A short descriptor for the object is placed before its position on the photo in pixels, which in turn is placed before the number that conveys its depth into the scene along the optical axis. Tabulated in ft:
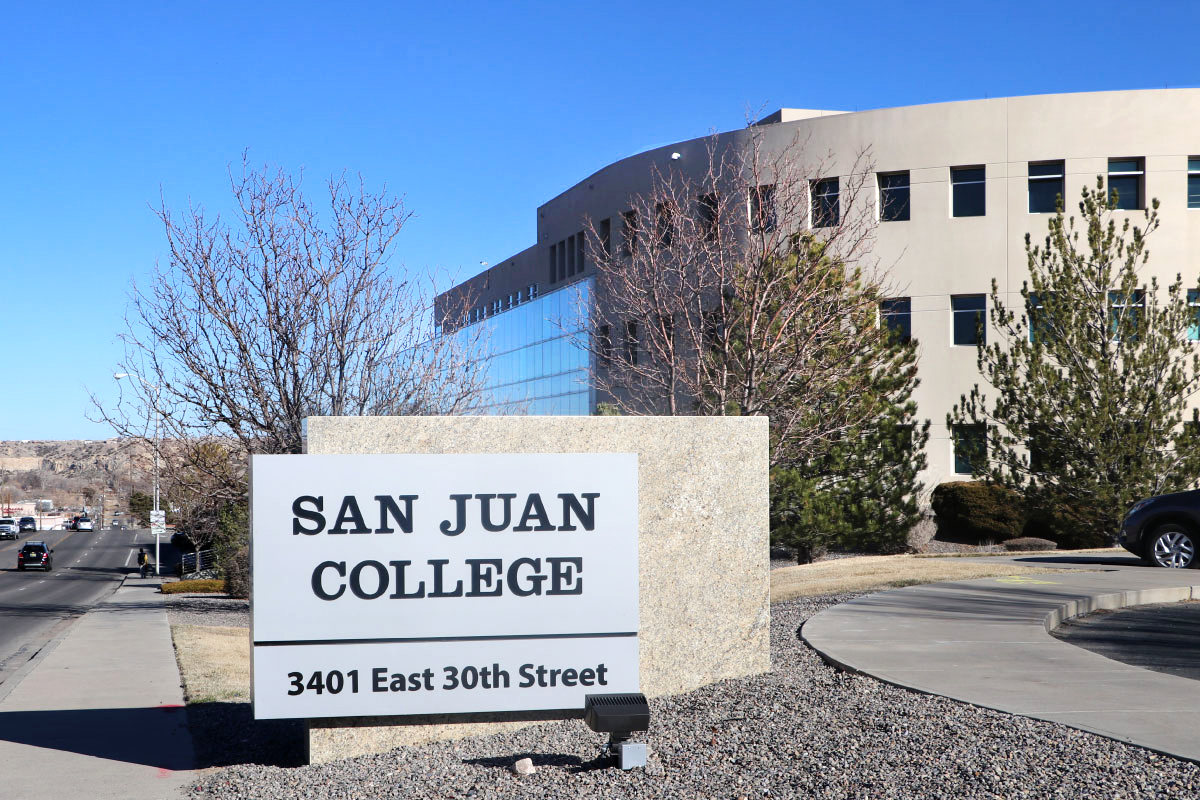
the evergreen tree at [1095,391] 74.23
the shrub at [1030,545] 87.92
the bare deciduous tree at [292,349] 60.13
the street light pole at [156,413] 62.18
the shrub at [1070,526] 77.71
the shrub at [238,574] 95.45
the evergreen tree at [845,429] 53.88
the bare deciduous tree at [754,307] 52.44
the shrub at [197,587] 112.98
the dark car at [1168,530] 52.29
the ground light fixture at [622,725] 20.04
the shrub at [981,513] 91.76
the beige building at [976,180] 95.14
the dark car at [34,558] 178.70
